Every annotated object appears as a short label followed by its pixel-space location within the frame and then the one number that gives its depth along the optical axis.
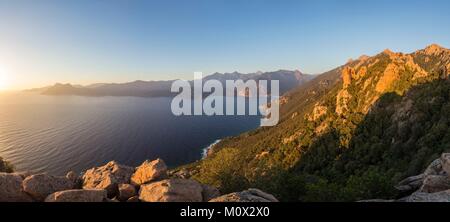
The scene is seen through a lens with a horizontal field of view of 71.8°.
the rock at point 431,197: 20.12
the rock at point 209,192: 27.14
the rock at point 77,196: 21.02
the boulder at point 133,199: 24.87
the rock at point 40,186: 23.78
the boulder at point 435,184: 25.42
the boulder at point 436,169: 33.11
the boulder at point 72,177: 29.01
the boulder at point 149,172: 28.52
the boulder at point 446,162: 31.97
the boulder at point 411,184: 30.64
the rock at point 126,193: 26.12
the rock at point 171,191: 23.98
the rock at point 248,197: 20.23
